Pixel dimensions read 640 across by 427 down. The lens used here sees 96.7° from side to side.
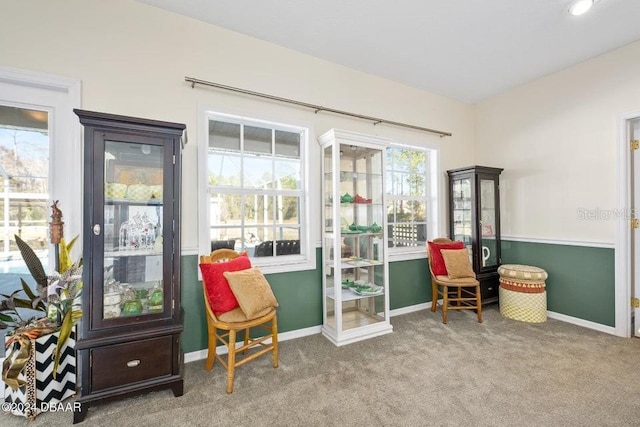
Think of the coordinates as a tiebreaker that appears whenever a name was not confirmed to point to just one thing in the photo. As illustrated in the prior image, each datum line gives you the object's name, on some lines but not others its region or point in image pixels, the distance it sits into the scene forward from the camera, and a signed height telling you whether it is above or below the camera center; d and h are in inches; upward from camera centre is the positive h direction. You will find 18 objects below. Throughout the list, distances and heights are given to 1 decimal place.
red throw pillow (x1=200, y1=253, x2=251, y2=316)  86.0 -21.6
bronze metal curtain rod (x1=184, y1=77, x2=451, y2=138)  96.4 +45.4
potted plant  71.8 -21.0
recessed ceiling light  86.9 +64.6
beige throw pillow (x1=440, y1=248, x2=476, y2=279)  128.3 -22.0
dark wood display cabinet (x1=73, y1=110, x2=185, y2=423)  69.2 -10.9
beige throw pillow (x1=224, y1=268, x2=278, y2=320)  83.7 -22.4
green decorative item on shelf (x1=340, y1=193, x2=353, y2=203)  114.0 +7.5
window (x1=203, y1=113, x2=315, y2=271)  105.6 +10.8
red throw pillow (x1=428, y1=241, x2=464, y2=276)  134.9 -19.7
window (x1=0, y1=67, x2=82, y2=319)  79.9 +15.3
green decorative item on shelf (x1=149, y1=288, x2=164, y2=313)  76.8 -22.3
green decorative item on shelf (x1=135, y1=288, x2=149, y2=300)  77.9 -20.6
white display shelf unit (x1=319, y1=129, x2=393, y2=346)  110.6 -8.1
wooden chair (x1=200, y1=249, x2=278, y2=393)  79.3 -34.8
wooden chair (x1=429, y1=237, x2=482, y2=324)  125.4 -37.8
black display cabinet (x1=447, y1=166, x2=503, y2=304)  143.5 -1.4
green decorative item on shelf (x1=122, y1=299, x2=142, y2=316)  74.5 -23.8
